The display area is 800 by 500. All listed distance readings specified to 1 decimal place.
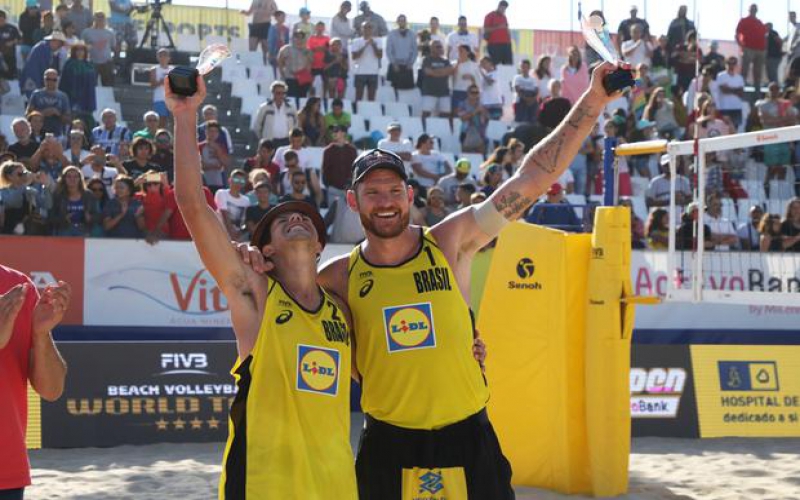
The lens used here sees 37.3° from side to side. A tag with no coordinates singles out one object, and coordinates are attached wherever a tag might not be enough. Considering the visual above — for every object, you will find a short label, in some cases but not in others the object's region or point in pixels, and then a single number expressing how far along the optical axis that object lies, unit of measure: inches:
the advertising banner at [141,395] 347.9
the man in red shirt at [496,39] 673.6
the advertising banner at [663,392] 374.6
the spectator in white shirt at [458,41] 633.0
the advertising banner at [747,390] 378.9
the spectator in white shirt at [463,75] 601.0
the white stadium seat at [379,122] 578.2
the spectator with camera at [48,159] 435.2
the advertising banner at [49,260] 401.7
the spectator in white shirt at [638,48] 671.9
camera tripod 627.6
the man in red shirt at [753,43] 689.6
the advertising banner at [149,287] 416.8
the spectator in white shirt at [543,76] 613.6
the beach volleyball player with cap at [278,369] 139.4
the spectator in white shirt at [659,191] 525.3
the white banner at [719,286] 448.8
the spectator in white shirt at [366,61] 595.5
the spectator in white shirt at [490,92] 612.7
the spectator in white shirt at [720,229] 455.5
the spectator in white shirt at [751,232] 460.8
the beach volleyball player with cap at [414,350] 158.1
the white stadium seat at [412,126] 586.2
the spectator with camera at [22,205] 407.8
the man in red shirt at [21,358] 137.3
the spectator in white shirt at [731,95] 633.6
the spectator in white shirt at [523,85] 605.0
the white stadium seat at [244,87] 596.1
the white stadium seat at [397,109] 601.6
